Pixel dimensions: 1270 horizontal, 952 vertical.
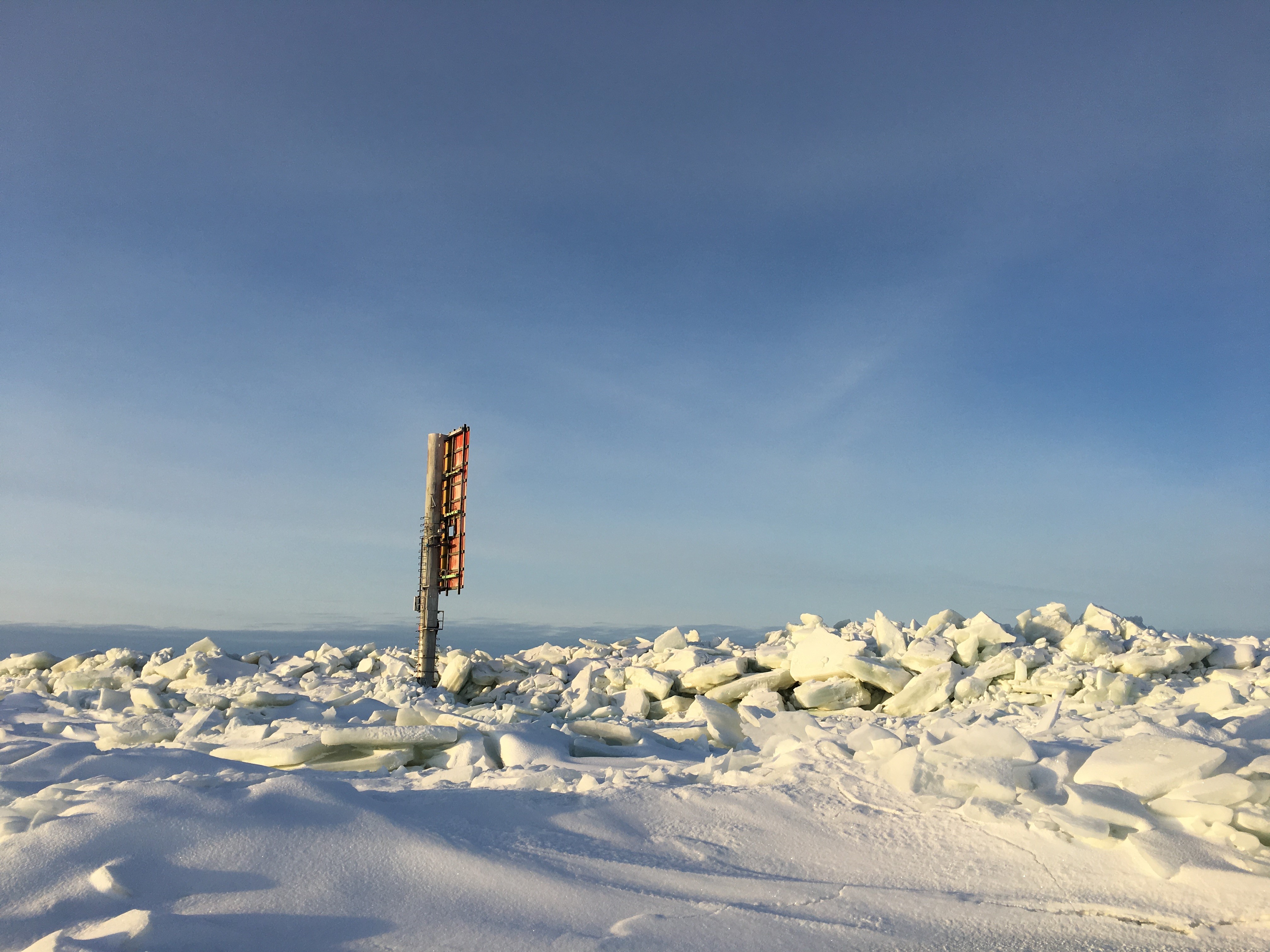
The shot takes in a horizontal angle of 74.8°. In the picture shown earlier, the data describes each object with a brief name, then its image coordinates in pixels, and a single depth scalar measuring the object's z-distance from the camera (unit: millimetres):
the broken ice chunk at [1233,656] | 8672
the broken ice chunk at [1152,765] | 2904
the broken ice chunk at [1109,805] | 2730
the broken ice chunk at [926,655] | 8414
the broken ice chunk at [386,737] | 4531
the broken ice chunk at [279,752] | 4438
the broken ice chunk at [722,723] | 5602
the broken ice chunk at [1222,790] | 2768
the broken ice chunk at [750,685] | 8742
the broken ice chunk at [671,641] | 11641
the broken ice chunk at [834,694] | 8297
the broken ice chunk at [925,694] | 7695
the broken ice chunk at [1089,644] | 8562
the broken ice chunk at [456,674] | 12094
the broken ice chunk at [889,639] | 8906
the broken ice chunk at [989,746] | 3279
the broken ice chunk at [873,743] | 3518
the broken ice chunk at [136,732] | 5375
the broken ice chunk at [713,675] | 9102
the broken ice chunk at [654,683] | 9047
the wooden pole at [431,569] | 13172
